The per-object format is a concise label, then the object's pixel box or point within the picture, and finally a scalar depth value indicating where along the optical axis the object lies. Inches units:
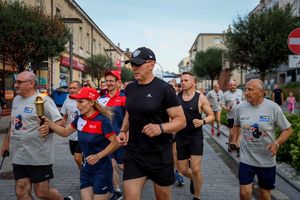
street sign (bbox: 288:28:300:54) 238.1
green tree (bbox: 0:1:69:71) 429.8
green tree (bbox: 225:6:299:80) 859.7
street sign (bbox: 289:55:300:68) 246.2
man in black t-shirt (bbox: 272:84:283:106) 627.8
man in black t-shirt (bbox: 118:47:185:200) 106.5
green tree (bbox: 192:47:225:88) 1833.7
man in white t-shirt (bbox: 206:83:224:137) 371.7
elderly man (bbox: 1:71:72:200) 124.4
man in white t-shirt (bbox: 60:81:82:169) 186.0
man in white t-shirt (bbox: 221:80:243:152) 285.5
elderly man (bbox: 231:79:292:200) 126.9
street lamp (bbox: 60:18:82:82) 455.5
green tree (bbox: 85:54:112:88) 1076.7
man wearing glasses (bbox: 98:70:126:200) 175.2
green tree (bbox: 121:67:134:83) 1308.3
